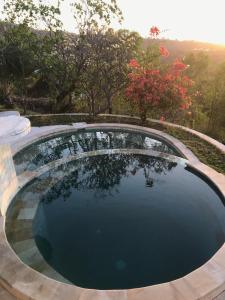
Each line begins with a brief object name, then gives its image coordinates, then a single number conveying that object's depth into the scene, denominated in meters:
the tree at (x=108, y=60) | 12.94
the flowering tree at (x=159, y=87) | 11.52
